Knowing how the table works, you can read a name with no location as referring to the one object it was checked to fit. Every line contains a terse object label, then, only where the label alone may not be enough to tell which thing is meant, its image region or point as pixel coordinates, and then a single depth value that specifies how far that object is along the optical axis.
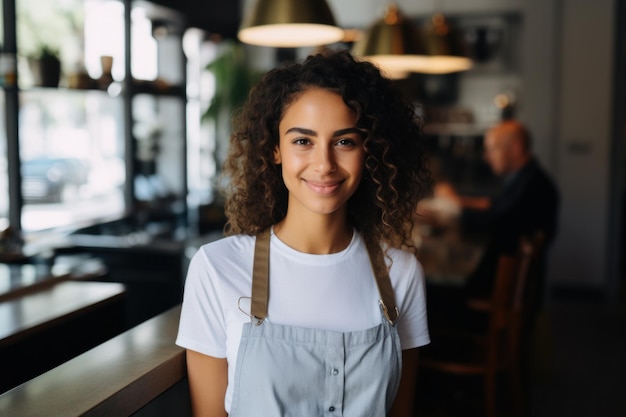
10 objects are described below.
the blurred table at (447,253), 3.31
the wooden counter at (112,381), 1.25
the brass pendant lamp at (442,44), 4.46
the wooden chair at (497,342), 3.10
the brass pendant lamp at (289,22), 2.75
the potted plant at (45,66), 3.93
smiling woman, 1.52
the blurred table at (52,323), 1.58
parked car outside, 4.15
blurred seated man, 3.73
